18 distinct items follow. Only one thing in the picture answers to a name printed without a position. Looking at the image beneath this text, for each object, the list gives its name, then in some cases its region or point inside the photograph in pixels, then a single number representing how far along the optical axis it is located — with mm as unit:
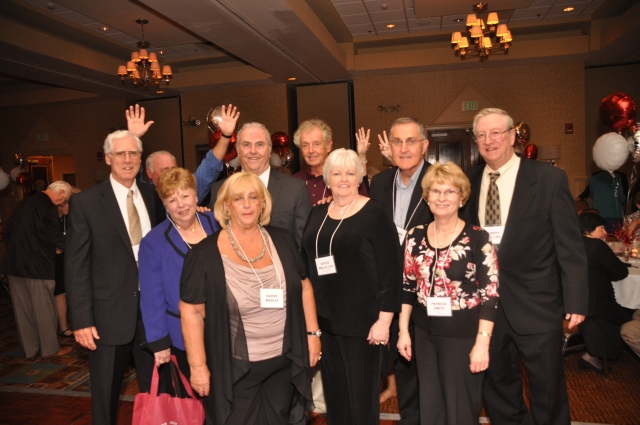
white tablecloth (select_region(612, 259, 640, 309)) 3754
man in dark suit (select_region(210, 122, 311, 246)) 2857
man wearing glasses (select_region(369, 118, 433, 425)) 2776
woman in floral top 2186
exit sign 10453
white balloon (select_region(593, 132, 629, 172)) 4652
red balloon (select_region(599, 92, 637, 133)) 4715
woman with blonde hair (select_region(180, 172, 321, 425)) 2076
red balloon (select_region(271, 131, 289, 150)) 9289
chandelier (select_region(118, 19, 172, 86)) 8112
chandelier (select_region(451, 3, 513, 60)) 7270
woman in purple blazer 2354
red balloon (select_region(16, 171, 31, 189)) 9688
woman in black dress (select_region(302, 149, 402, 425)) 2316
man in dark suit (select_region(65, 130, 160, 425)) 2480
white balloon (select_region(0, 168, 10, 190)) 8426
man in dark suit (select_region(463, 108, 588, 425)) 2381
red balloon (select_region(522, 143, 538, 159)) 9266
